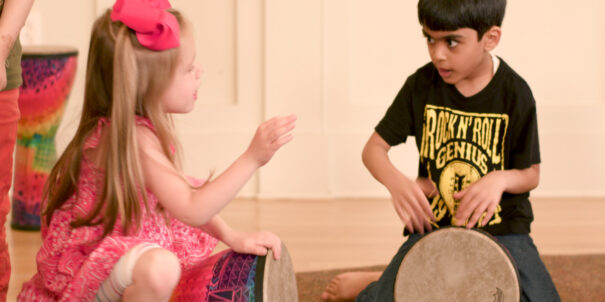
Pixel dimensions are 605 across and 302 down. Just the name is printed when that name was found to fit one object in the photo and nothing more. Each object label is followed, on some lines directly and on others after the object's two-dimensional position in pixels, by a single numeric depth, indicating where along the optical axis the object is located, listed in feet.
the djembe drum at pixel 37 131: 12.01
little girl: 8.02
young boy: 8.97
